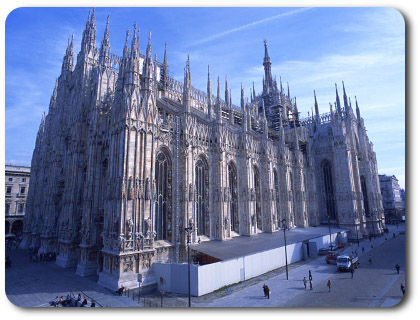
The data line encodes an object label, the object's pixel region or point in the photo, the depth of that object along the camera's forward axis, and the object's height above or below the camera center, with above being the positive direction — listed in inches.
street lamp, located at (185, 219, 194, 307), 1085.9 -80.2
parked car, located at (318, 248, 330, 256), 1368.1 -260.3
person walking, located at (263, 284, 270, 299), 707.1 -242.3
